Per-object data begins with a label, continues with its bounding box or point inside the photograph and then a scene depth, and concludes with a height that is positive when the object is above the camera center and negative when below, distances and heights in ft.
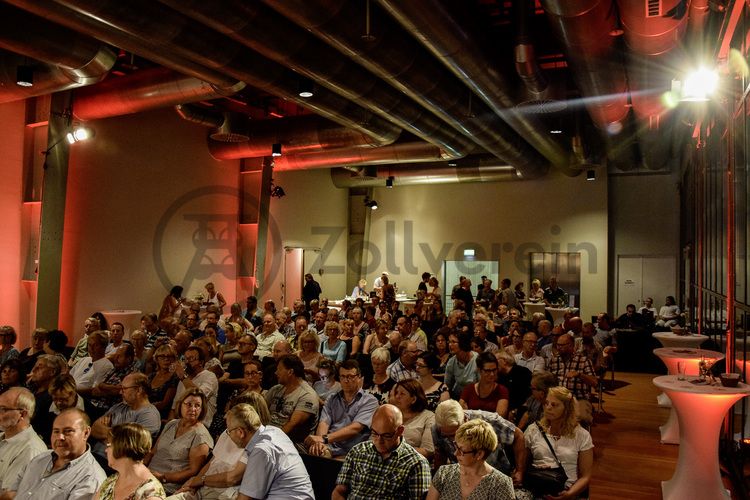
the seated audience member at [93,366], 18.70 -2.93
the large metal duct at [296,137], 33.88 +8.27
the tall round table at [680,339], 22.18 -1.86
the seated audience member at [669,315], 36.94 -1.64
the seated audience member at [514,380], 16.65 -2.67
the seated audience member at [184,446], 12.23 -3.50
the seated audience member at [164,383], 16.51 -3.01
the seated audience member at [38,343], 21.11 -2.49
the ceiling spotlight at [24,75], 22.16 +7.26
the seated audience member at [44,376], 15.24 -2.77
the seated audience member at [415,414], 12.69 -2.84
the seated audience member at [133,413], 13.87 -3.21
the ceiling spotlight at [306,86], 22.94 +7.37
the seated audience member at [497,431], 11.46 -2.82
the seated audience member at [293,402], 14.39 -3.02
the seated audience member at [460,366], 17.83 -2.47
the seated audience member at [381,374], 16.15 -2.50
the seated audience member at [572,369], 19.65 -2.74
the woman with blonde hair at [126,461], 9.50 -3.00
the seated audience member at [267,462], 10.49 -3.23
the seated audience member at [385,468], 10.08 -3.15
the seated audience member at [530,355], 20.07 -2.38
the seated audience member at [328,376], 16.53 -2.65
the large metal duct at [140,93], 25.57 +8.06
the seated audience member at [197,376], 16.03 -2.73
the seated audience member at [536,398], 13.65 -2.63
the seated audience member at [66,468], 10.36 -3.42
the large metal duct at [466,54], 15.38 +7.09
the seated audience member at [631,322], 35.27 -2.01
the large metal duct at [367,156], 38.29 +8.11
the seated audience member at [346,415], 13.48 -3.11
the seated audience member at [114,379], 17.81 -3.22
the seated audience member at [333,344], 22.56 -2.44
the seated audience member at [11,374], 16.20 -2.74
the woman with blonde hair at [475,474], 9.34 -3.00
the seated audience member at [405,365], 16.94 -2.40
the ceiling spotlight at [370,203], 52.15 +6.79
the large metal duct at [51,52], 18.28 +7.32
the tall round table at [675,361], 17.24 -2.11
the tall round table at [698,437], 13.71 -3.43
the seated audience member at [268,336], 24.47 -2.37
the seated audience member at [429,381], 15.81 -2.68
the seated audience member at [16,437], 11.58 -3.29
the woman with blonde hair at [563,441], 11.91 -3.11
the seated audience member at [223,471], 11.16 -3.64
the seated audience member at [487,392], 14.75 -2.68
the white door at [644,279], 46.92 +0.76
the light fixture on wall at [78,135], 26.66 +6.20
